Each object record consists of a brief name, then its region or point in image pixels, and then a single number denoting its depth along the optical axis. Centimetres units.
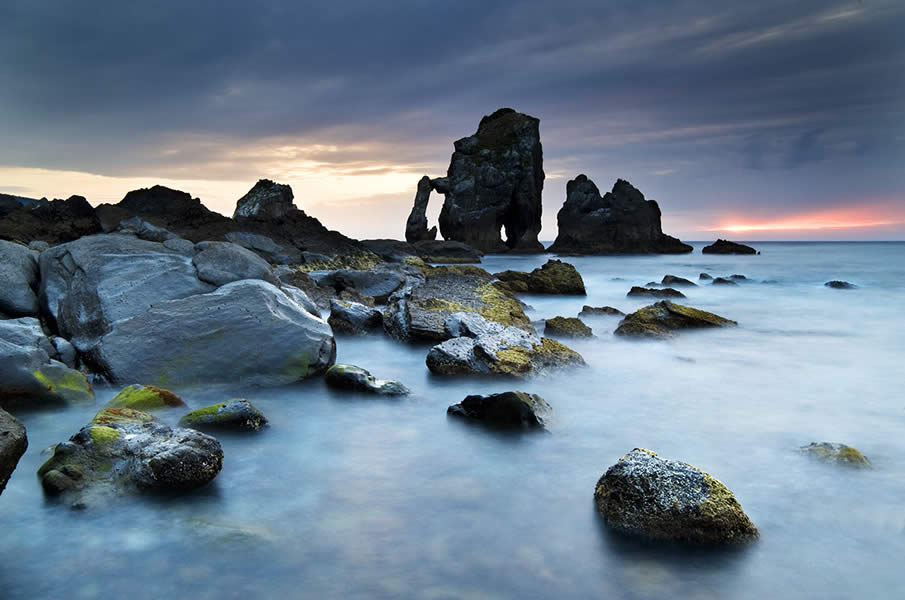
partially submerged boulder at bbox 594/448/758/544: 350
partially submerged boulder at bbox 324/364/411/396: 668
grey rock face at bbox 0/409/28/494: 299
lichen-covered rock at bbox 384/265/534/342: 960
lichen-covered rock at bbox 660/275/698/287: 2303
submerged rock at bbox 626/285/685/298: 1848
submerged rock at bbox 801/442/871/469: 482
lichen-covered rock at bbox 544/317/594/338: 1030
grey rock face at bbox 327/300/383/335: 1059
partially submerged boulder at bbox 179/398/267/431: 526
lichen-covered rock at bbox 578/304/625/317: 1278
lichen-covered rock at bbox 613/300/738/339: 1022
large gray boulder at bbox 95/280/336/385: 662
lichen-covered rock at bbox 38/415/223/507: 399
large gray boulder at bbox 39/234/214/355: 759
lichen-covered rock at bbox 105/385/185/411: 563
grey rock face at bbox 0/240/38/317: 803
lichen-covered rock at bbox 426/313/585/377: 742
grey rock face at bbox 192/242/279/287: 850
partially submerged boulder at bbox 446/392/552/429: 552
